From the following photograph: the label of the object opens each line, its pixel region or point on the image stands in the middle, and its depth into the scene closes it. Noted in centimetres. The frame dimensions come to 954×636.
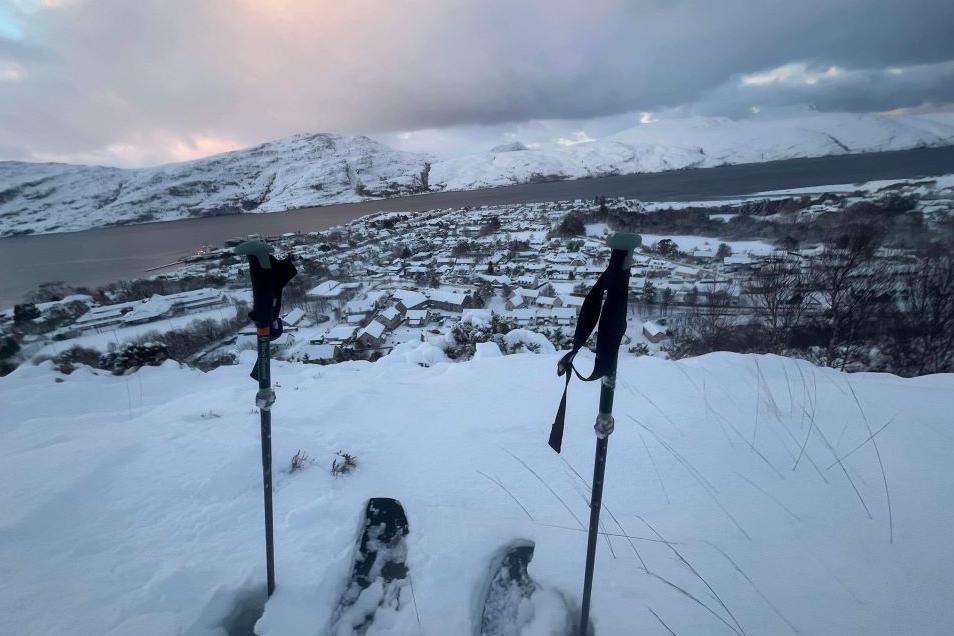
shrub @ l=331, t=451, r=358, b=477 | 243
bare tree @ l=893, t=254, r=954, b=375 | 752
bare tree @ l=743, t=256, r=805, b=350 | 1059
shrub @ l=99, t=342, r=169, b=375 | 912
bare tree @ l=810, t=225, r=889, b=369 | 859
